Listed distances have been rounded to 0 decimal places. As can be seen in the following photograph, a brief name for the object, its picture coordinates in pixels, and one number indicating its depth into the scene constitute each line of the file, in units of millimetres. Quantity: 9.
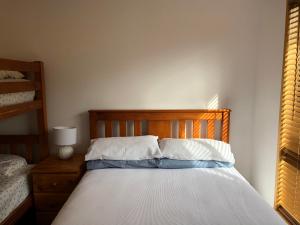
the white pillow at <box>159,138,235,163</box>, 2339
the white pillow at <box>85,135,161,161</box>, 2354
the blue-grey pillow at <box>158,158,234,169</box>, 2322
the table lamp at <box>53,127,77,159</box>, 2480
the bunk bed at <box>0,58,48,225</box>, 2055
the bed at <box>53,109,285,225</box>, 1521
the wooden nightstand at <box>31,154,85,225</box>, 2322
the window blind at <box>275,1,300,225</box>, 2094
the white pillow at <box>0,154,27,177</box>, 2256
